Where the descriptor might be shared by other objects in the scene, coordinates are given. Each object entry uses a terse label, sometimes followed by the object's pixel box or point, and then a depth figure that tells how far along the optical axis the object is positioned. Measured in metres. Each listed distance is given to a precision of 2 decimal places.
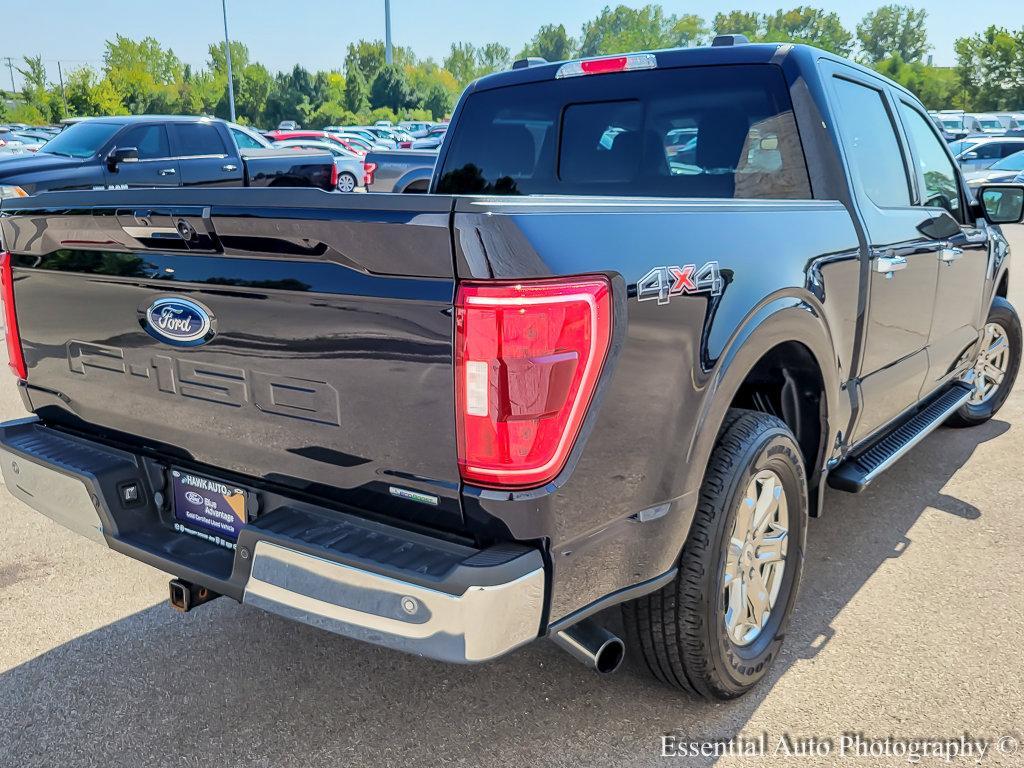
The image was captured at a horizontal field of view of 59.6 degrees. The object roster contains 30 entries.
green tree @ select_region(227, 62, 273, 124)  73.44
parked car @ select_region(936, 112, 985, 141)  43.22
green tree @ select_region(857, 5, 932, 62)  130.75
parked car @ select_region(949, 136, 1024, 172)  23.08
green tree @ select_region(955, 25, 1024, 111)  68.44
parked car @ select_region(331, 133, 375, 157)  39.16
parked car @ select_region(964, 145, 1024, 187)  19.42
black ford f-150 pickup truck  1.91
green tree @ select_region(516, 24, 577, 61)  158.62
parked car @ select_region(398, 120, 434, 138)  55.54
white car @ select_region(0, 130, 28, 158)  24.36
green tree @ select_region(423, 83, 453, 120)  95.51
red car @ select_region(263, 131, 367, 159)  33.09
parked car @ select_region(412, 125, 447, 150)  27.83
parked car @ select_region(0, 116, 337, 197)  10.98
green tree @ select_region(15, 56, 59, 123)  72.54
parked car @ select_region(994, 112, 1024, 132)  46.19
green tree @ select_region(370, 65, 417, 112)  85.88
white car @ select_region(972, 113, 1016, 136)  44.56
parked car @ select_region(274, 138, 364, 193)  20.78
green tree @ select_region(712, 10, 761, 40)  131.38
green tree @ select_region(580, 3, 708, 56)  134.01
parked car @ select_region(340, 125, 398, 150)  41.25
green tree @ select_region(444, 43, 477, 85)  161.00
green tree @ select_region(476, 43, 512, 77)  175.38
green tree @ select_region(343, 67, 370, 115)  80.06
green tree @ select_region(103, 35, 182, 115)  66.88
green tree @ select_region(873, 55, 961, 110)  76.50
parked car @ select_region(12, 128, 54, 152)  32.79
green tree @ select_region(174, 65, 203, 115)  75.50
